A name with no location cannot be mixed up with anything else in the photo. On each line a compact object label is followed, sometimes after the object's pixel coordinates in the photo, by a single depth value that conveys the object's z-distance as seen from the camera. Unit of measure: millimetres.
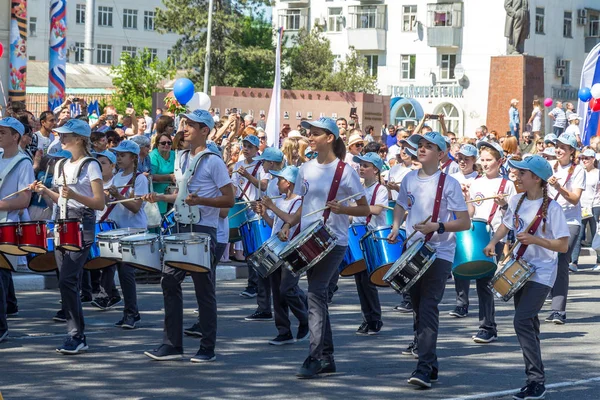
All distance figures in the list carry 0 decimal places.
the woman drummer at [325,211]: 9406
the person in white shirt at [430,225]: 9258
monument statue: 36656
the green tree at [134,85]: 51562
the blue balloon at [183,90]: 21844
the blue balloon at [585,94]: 27844
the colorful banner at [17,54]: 29766
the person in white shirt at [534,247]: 8914
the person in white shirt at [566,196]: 13086
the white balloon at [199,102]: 22969
